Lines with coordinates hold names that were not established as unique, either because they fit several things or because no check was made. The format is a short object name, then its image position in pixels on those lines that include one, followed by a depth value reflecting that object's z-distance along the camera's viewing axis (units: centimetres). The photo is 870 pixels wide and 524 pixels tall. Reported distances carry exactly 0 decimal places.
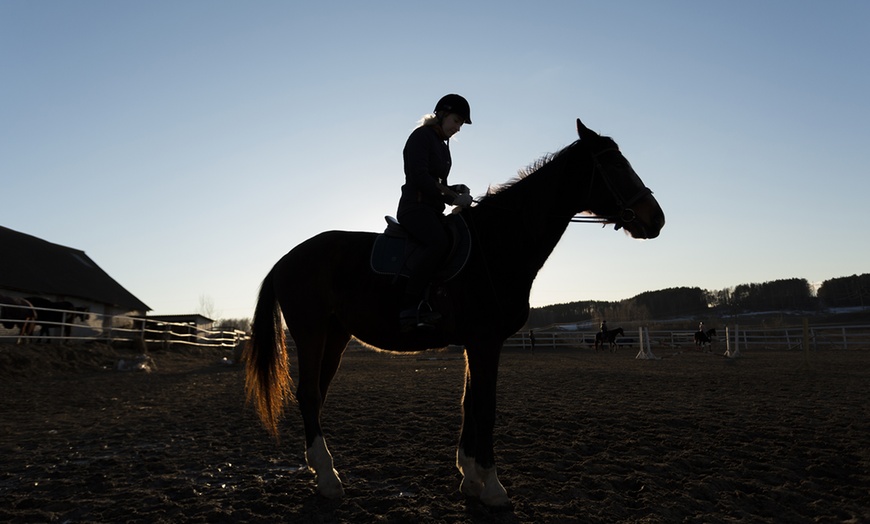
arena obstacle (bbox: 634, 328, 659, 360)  2216
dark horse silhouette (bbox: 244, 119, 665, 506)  382
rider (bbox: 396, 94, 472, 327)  395
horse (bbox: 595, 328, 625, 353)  3200
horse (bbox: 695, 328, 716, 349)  2844
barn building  2912
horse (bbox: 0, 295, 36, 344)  1643
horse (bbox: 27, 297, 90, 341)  2157
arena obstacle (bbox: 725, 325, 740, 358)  2196
